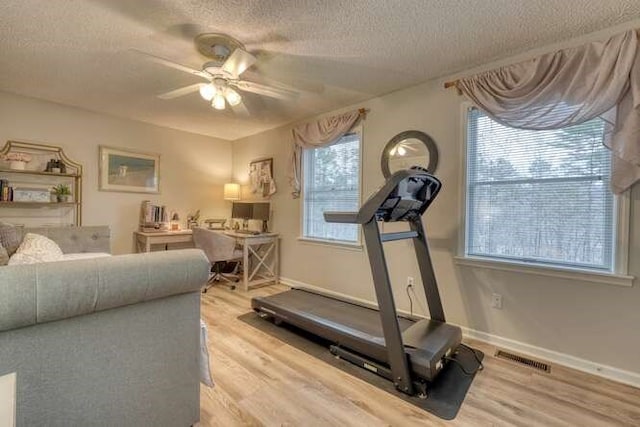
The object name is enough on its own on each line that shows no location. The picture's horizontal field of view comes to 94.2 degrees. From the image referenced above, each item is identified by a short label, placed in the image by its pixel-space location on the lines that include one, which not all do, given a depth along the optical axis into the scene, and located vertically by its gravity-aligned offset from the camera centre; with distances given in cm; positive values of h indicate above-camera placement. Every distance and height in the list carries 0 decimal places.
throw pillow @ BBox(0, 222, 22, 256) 240 -23
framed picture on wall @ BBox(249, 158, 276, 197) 448 +51
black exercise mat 173 -112
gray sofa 98 -50
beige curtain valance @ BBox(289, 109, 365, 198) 344 +94
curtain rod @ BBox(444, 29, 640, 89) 263 +114
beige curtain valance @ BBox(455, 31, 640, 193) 187 +81
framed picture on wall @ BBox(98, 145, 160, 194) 396 +55
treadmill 184 -89
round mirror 282 +58
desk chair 389 -48
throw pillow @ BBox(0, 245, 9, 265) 177 -29
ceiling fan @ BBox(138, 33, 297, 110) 212 +105
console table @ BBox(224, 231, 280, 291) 395 -69
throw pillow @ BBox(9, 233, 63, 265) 192 -29
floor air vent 213 -112
